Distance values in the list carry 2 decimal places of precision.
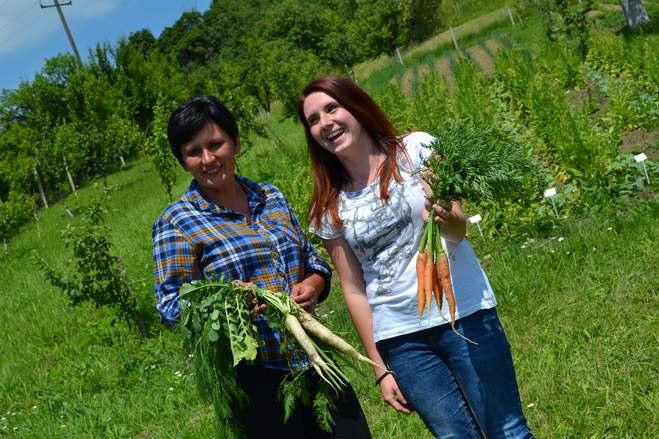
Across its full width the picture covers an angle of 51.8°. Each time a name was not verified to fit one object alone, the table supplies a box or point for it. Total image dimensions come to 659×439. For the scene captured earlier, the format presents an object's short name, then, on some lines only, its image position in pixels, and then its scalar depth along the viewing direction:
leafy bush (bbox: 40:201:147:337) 6.53
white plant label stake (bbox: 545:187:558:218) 4.81
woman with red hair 2.07
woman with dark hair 2.14
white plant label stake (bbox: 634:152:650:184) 4.91
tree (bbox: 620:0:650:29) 15.25
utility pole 32.22
